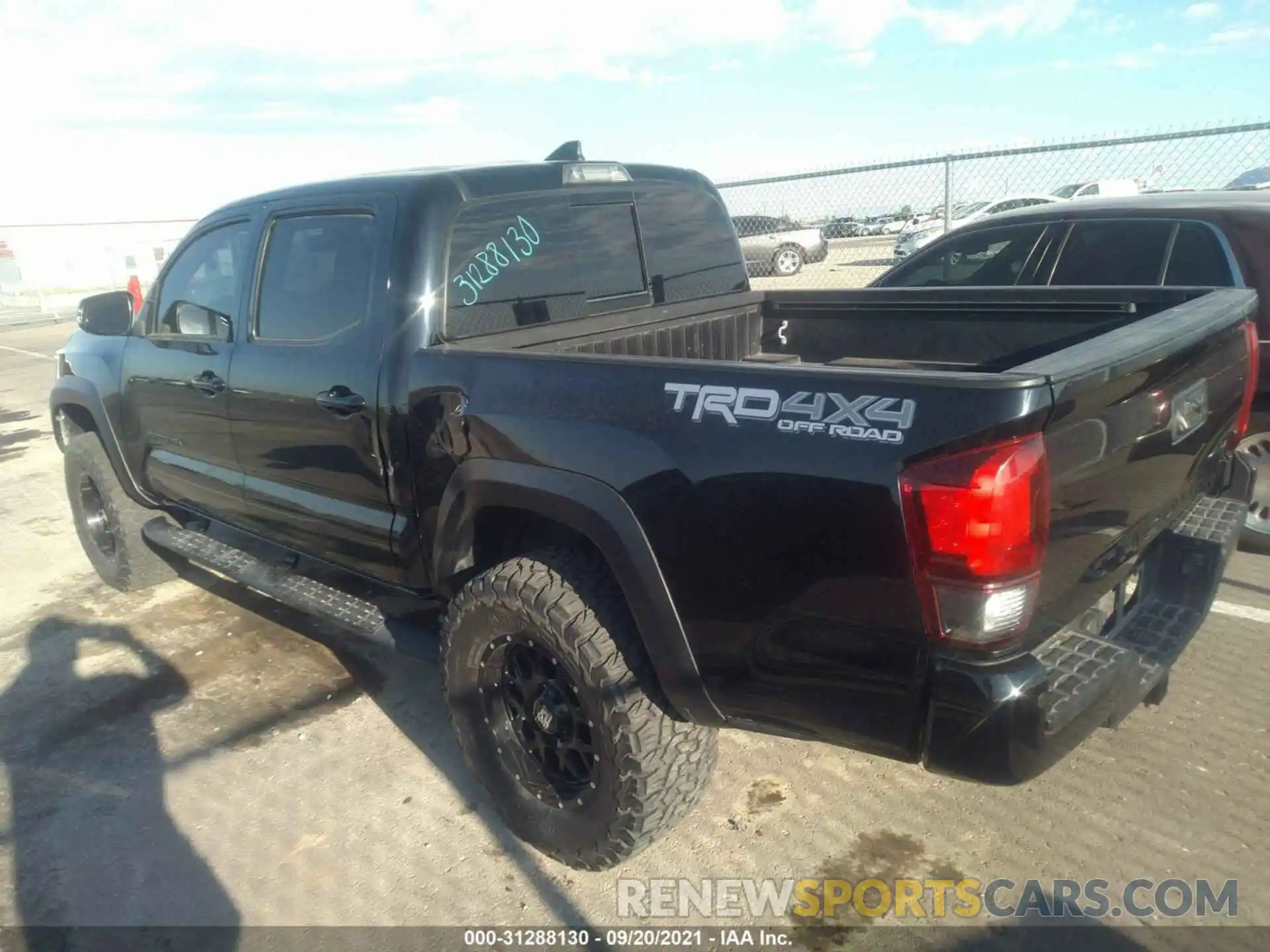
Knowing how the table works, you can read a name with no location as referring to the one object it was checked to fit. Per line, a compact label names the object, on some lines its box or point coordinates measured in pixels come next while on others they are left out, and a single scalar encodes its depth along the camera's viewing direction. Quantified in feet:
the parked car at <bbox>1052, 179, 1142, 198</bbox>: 61.41
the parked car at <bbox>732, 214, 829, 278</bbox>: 51.83
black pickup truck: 6.46
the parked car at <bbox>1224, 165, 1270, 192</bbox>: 52.95
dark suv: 14.53
